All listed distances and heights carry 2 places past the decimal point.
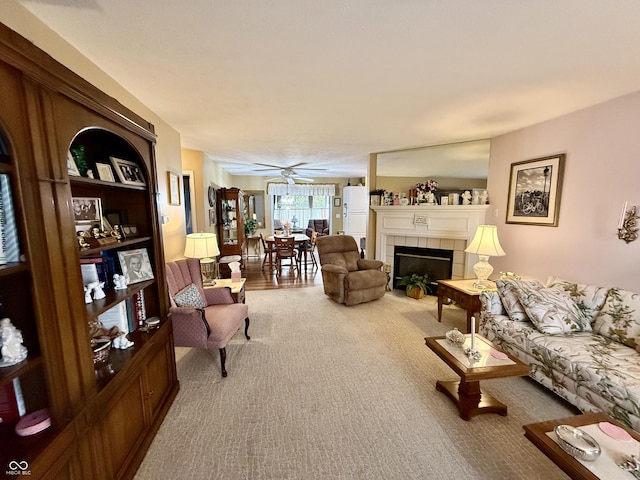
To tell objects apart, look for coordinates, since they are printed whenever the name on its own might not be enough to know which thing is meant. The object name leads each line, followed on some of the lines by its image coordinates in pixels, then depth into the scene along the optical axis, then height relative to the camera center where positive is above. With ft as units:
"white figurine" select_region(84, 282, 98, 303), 4.45 -1.36
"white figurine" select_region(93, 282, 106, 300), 4.58 -1.42
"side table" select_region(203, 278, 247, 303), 9.77 -2.91
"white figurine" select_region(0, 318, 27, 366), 2.92 -1.48
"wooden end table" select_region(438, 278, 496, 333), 9.39 -3.21
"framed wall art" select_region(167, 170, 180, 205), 10.49 +0.89
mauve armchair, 7.20 -3.13
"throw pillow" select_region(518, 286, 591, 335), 7.16 -2.86
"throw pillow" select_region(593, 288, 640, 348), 6.66 -2.86
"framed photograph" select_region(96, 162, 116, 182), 4.80 +0.70
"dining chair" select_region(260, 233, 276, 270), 18.82 -2.82
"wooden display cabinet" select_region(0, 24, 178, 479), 2.91 -0.97
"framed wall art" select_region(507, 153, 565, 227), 9.17 +0.61
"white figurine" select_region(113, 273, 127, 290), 5.12 -1.38
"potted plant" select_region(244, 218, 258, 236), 21.98 -1.46
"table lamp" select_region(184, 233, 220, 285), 9.36 -1.28
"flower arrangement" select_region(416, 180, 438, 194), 13.76 +1.10
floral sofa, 5.42 -3.37
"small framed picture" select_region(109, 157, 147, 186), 5.21 +0.79
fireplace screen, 14.02 -2.95
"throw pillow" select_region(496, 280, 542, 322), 7.97 -2.72
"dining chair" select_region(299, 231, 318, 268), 19.60 -3.02
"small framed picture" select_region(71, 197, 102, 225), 4.53 +0.00
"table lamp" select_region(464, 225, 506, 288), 9.99 -1.56
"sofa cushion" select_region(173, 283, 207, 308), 7.85 -2.65
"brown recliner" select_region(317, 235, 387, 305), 12.69 -3.19
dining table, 18.84 -2.47
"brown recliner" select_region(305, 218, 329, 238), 27.55 -1.78
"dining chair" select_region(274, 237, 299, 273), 17.92 -2.67
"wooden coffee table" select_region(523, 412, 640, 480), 3.44 -3.40
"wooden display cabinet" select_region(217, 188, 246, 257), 18.11 -0.79
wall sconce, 7.23 -0.50
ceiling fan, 19.00 +2.95
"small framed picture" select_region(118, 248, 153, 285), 5.43 -1.17
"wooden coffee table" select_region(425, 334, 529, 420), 5.56 -3.42
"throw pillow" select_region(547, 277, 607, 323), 7.51 -2.58
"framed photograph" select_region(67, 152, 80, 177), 4.01 +0.64
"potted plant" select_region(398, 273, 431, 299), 13.79 -3.99
